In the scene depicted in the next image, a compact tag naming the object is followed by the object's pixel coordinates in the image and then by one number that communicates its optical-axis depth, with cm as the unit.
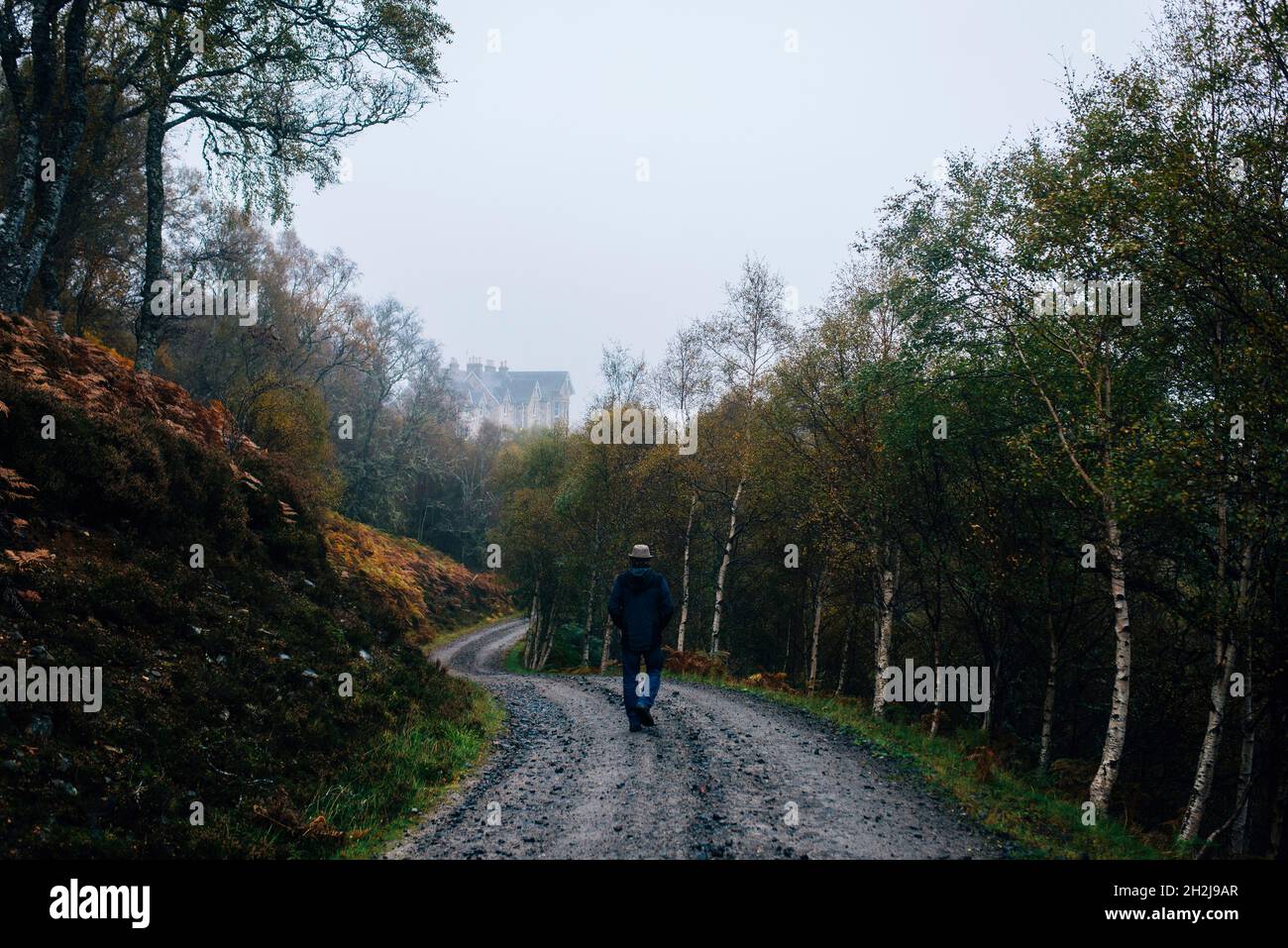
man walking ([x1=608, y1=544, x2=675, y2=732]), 1016
